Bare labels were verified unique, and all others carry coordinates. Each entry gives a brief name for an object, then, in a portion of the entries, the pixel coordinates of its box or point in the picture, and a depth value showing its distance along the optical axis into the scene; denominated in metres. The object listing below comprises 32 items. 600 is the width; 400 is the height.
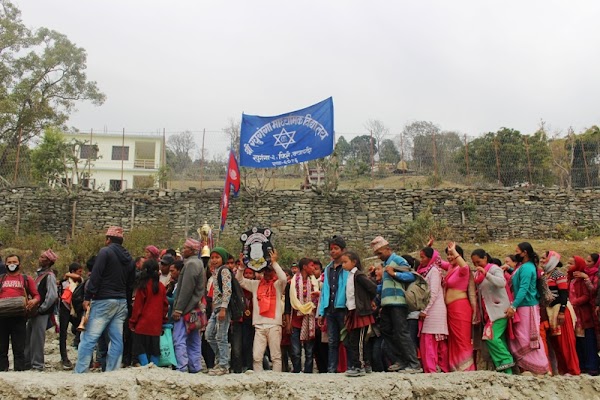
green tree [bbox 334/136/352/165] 20.64
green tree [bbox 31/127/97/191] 20.33
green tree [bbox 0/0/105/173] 24.28
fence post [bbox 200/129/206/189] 21.06
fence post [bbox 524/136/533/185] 20.38
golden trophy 12.58
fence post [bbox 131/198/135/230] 19.42
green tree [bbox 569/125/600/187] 21.39
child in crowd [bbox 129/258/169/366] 6.64
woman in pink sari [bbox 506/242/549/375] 6.65
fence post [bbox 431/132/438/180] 21.15
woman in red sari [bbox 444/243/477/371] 6.77
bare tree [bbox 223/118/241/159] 21.59
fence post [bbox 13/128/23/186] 19.96
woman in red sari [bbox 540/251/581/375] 7.12
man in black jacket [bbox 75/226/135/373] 6.31
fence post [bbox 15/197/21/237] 18.86
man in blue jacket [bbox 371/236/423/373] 6.55
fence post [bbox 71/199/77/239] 18.98
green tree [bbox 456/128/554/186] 20.66
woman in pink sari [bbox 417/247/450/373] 6.74
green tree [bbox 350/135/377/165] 21.22
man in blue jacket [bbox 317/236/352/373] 6.65
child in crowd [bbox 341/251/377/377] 6.42
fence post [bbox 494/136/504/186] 20.29
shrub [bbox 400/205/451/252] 18.03
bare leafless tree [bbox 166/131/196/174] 24.27
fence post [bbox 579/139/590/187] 21.06
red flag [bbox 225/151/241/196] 15.05
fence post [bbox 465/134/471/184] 20.65
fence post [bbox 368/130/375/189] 20.62
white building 29.11
